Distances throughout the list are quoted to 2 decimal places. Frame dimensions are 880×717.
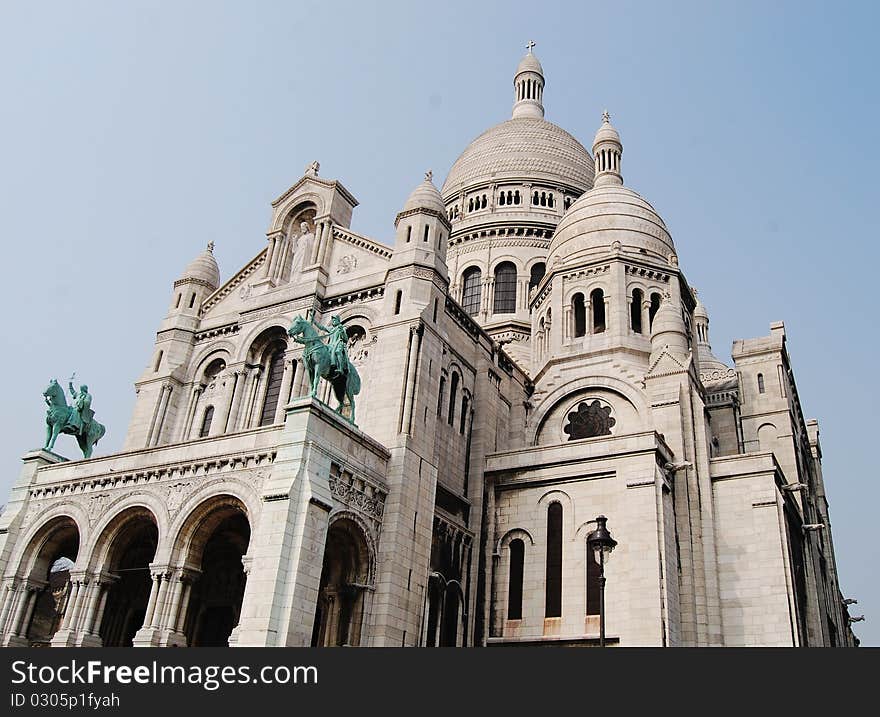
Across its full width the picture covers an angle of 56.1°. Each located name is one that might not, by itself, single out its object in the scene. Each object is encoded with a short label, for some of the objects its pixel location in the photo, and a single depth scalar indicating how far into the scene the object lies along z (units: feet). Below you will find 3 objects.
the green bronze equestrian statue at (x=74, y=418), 101.24
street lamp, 62.49
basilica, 81.76
